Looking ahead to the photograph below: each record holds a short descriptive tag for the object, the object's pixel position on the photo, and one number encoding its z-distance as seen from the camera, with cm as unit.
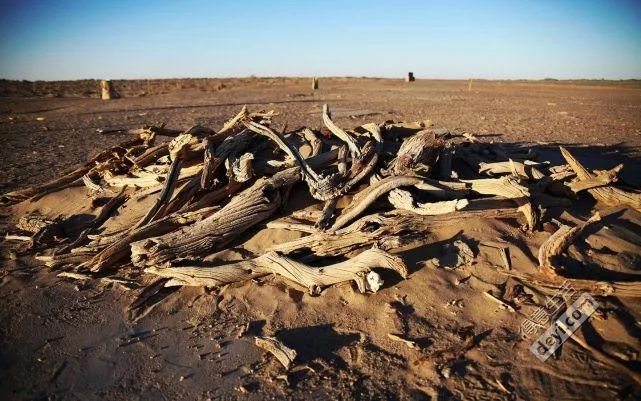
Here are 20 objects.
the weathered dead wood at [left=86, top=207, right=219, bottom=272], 356
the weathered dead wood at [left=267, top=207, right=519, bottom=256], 331
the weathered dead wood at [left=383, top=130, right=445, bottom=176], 373
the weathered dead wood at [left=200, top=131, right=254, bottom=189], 396
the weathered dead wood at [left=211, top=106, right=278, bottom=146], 448
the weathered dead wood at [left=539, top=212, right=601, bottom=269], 303
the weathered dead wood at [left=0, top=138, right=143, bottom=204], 520
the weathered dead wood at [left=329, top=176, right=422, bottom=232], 346
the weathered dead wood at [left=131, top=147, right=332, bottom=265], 343
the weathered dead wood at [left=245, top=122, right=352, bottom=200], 360
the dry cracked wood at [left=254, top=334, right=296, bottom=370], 248
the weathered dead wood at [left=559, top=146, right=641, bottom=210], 383
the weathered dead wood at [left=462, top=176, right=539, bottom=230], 339
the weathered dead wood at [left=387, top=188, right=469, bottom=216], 303
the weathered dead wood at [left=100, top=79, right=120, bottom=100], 2052
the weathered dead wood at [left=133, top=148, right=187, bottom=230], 390
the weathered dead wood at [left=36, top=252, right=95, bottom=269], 372
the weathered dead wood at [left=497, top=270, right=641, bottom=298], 274
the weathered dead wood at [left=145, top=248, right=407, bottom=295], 301
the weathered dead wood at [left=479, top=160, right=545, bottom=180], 403
